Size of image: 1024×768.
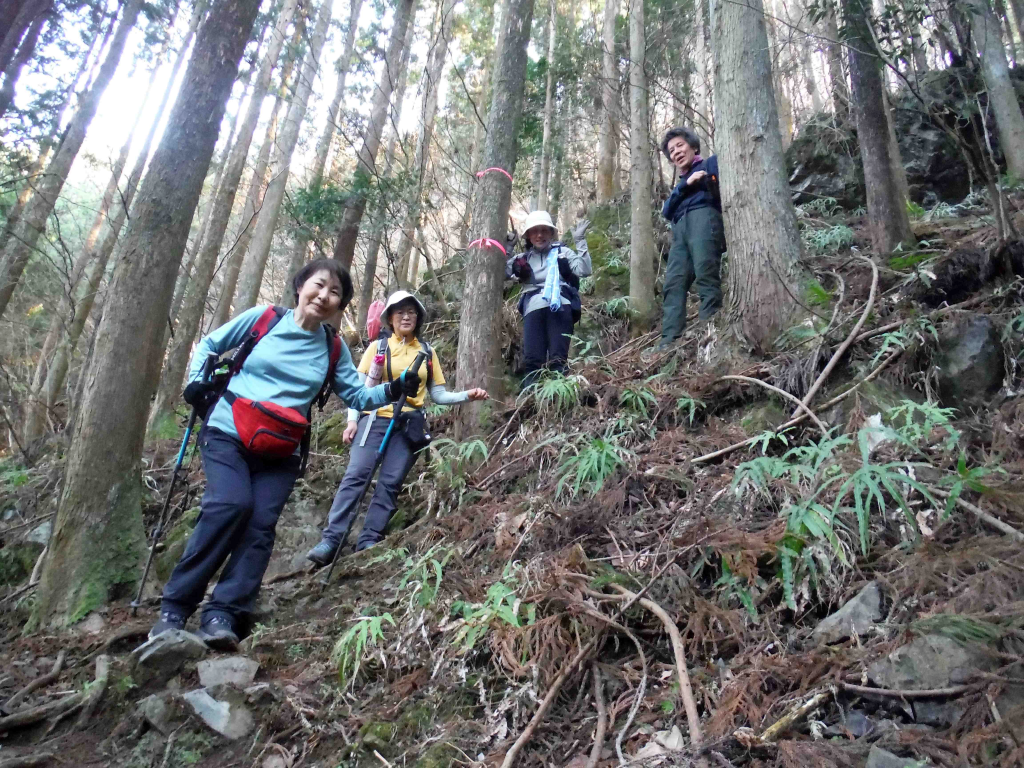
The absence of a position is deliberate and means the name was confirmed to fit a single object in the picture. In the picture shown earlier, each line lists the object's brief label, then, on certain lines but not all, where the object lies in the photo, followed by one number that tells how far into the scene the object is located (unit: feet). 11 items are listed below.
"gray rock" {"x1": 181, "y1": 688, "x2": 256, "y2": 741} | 8.02
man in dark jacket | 17.20
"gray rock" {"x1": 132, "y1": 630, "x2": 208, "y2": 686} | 8.99
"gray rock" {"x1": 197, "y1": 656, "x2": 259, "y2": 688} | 8.89
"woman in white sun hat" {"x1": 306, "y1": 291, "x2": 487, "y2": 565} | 14.42
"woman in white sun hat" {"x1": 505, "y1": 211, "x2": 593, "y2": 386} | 18.86
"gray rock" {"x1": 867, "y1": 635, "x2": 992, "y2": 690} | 5.64
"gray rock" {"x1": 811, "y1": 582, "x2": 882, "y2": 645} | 6.78
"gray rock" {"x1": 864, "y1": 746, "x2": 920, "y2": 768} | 5.00
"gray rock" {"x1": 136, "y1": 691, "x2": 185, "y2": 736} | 8.04
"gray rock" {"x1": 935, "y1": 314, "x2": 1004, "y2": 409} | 10.86
